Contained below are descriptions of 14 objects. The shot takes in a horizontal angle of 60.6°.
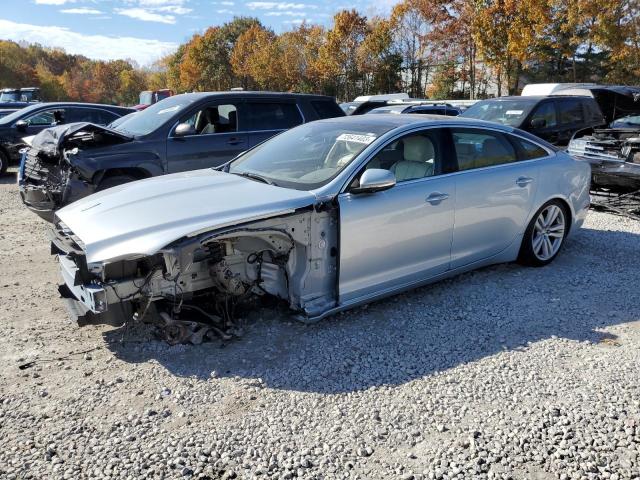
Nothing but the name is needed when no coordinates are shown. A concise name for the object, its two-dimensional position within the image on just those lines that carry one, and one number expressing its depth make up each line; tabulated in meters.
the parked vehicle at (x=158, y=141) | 6.38
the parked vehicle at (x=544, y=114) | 9.82
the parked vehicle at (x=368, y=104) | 15.05
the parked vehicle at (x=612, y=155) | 7.44
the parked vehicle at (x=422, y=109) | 13.46
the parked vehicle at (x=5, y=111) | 15.97
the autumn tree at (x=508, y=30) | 22.30
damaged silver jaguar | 3.57
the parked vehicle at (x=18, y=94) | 25.83
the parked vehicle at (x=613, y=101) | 12.57
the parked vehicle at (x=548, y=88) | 13.97
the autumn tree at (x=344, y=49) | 34.31
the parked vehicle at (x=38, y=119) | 11.53
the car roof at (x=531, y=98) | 10.09
